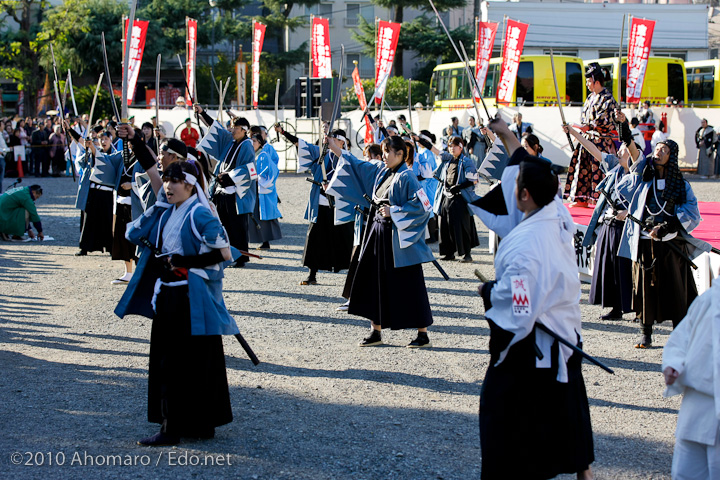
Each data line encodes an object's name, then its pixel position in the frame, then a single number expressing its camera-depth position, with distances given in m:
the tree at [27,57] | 33.34
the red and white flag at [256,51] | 24.94
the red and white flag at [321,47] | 21.97
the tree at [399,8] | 35.90
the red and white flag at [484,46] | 22.68
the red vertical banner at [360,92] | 20.95
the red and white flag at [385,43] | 21.28
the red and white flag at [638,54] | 22.38
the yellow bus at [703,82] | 26.25
